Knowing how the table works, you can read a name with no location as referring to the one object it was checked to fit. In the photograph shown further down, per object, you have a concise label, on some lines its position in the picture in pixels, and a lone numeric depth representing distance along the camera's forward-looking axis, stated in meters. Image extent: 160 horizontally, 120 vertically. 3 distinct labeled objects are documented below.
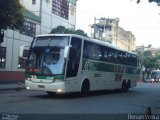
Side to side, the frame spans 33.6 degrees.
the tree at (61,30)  31.33
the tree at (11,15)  19.02
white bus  13.53
